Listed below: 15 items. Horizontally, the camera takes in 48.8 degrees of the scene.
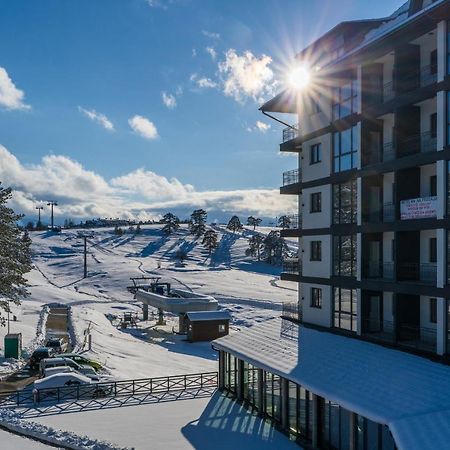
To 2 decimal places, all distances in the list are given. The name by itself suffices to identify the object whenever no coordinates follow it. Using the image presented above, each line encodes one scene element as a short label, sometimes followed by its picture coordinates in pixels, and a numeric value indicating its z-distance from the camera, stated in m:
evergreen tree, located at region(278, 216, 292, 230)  146.35
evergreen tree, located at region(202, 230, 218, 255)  131.12
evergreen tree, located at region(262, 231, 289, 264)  123.00
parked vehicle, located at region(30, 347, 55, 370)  30.28
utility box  32.56
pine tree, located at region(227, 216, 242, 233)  171.82
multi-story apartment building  16.44
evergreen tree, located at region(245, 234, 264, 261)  129.95
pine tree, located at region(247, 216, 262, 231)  191.57
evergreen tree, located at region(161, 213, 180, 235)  160.12
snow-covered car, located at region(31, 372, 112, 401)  23.78
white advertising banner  17.66
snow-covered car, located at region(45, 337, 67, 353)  35.38
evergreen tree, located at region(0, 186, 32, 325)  32.19
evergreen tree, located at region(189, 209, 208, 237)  153.00
